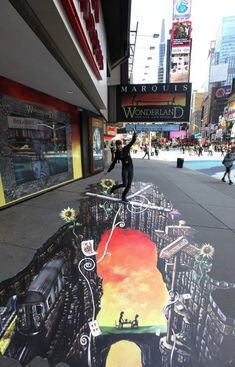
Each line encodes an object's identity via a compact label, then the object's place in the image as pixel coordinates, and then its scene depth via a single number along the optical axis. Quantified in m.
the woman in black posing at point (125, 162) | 6.30
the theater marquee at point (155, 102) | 9.17
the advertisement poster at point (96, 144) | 11.45
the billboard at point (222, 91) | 94.38
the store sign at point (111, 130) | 26.00
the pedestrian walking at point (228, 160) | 10.52
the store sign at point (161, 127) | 13.02
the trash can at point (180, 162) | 17.16
